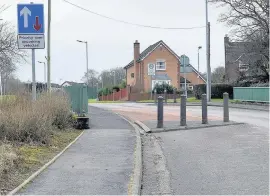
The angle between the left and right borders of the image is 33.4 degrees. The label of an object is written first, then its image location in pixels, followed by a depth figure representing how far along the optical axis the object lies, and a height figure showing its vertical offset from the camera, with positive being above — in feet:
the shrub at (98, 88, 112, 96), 237.51 +0.89
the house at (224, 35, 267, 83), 129.18 +11.35
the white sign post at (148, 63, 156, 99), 143.02 +7.11
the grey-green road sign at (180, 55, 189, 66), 109.35 +7.77
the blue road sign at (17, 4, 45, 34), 38.19 +6.41
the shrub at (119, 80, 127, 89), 226.25 +3.84
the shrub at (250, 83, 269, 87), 123.62 +1.92
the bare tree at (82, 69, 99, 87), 405.80 +14.77
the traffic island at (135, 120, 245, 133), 50.15 -4.02
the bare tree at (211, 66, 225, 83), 286.25 +13.23
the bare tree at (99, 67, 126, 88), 396.24 +15.85
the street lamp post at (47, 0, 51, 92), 71.95 +7.73
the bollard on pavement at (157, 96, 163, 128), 50.34 -2.36
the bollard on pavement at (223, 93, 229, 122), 58.88 -2.82
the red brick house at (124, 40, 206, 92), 216.95 +12.97
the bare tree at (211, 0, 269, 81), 119.34 +18.09
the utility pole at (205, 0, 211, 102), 125.49 +10.49
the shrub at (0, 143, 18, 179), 22.65 -3.58
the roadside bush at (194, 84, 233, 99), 156.76 +0.64
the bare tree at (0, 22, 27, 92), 107.55 +10.46
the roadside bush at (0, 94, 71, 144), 32.53 -2.10
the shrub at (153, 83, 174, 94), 193.26 +1.80
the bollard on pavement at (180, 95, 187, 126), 52.65 -2.36
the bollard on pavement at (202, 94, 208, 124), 55.93 -2.40
